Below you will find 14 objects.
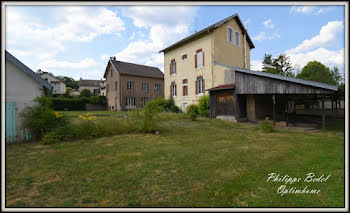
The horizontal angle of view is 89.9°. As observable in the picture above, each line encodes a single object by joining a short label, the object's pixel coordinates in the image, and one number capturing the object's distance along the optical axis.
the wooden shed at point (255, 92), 11.07
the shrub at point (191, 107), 19.42
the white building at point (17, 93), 7.28
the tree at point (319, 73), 40.12
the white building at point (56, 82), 53.90
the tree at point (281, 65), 43.66
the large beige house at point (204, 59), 18.34
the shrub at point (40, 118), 7.46
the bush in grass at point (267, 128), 9.84
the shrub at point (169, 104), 22.43
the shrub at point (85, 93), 42.96
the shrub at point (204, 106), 17.91
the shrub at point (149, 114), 9.45
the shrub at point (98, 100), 34.66
